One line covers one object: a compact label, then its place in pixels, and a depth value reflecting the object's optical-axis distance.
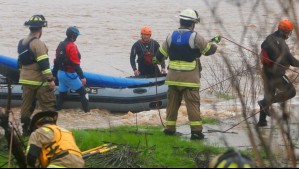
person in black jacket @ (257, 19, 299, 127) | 10.57
